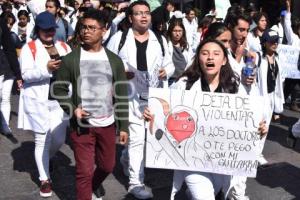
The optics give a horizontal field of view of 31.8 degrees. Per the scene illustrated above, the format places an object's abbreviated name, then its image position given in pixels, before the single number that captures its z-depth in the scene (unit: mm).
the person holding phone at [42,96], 4640
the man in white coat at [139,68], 4824
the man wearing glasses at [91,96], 4098
